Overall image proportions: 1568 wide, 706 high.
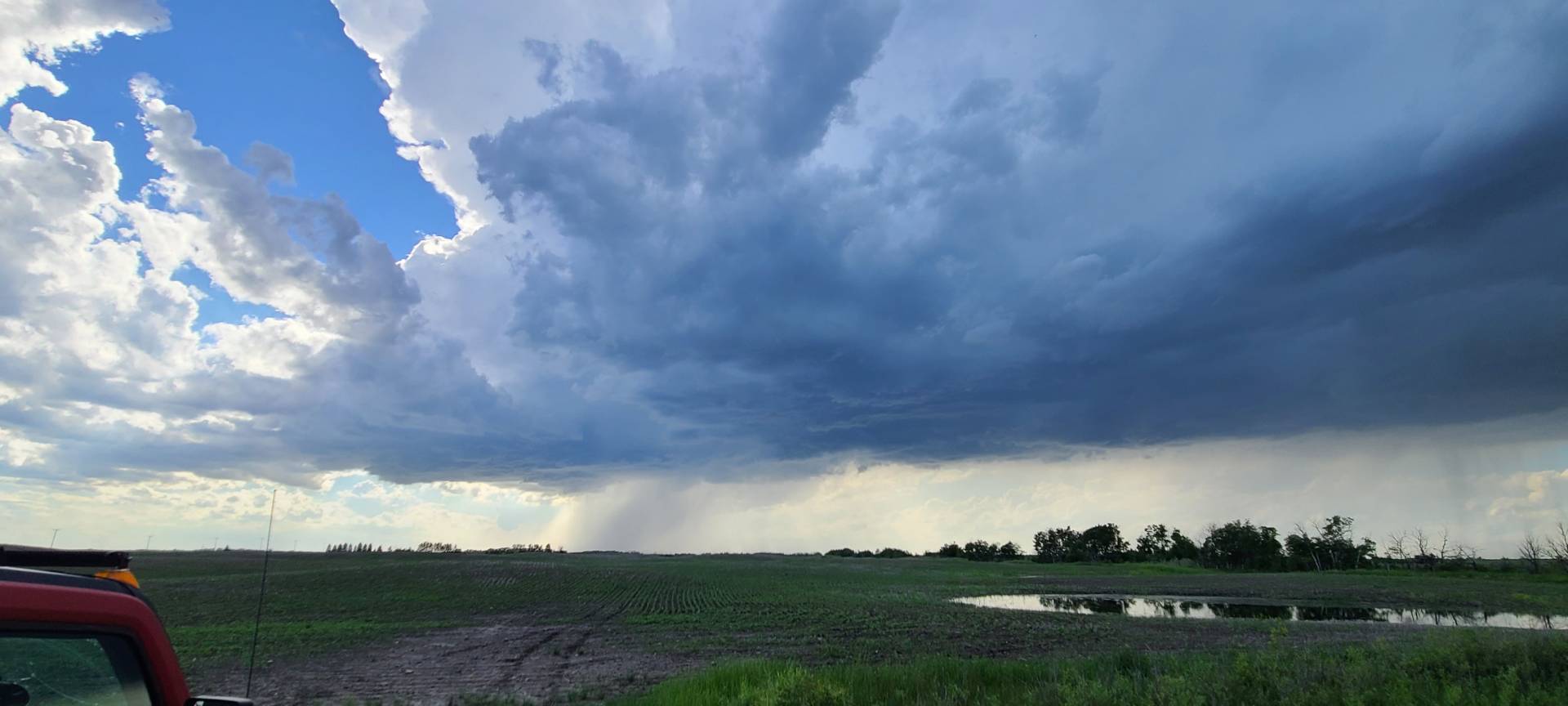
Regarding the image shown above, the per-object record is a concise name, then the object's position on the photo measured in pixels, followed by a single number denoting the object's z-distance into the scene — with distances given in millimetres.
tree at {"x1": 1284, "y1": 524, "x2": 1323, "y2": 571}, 131125
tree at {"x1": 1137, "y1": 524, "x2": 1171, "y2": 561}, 168500
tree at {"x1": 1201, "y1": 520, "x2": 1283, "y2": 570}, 134000
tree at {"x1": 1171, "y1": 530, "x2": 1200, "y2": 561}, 161750
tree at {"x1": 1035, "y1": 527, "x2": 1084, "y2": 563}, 181000
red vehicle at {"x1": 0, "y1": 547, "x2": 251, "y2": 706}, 2656
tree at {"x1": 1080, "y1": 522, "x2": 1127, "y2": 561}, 175500
